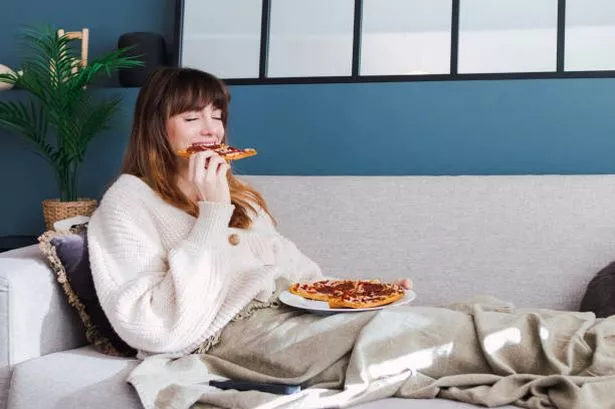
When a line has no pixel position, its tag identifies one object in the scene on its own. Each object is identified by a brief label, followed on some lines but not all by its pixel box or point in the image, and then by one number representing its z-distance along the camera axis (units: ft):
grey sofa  7.30
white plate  5.58
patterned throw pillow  5.76
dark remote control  4.96
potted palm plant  10.39
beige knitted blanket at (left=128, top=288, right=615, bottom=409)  4.80
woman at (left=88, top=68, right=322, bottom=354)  5.46
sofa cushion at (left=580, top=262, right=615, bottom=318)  6.68
